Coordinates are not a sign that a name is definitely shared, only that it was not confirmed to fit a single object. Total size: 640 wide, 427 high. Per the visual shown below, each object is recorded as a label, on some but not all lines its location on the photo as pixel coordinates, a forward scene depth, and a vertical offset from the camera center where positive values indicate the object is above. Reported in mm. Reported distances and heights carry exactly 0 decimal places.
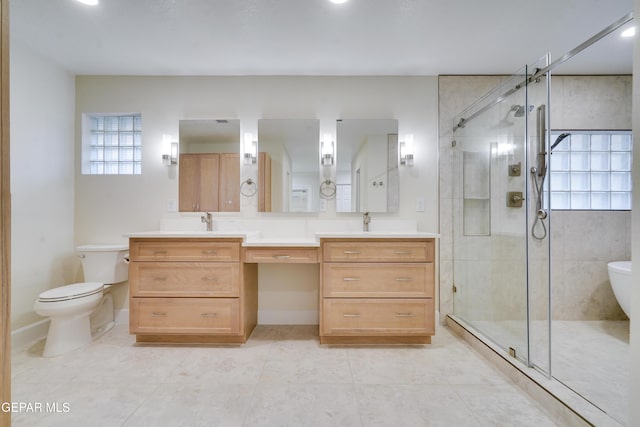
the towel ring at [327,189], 2643 +222
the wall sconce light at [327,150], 2619 +577
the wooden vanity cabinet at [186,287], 2098 -531
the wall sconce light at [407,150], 2609 +578
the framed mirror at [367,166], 2611 +432
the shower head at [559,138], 2447 +648
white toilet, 2006 -631
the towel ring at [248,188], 2650 +236
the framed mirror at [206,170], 2635 +398
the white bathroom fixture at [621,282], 2172 -517
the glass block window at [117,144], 2770 +667
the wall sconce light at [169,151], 2619 +565
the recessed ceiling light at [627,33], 2027 +1287
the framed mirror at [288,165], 2623 +444
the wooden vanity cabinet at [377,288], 2094 -535
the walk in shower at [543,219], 1728 -33
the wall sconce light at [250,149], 2637 +588
